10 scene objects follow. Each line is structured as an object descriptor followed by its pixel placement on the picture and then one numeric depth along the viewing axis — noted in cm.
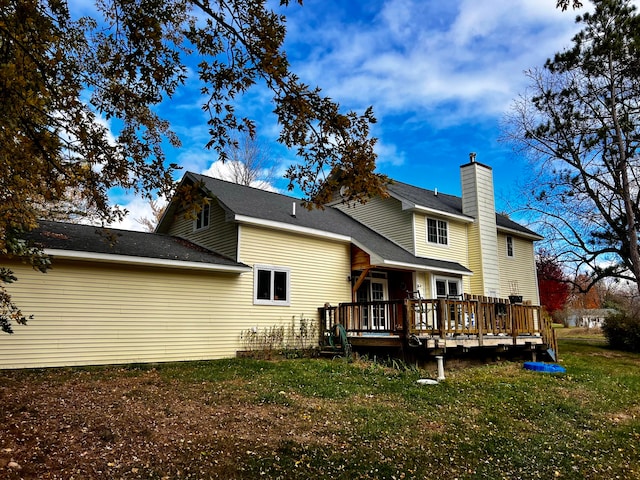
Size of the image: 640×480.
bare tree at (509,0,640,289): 1762
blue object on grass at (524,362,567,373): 1170
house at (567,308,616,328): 3879
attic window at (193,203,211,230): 1444
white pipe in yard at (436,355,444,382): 963
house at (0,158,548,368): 1004
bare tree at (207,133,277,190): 2763
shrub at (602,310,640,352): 1931
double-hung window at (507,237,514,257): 2061
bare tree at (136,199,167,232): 2827
